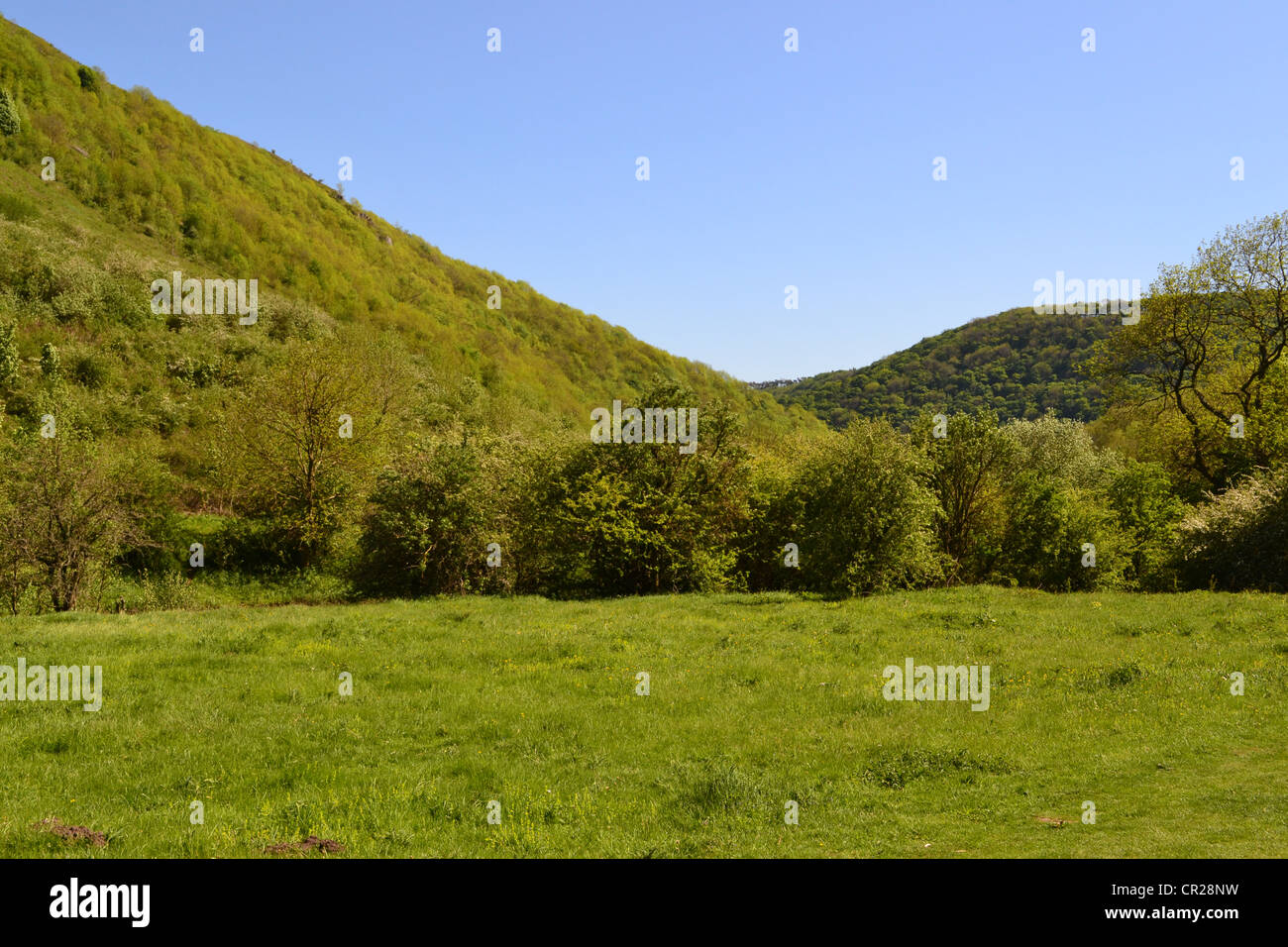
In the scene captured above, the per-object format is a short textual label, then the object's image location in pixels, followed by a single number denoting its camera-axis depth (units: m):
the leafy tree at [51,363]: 45.91
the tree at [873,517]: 31.11
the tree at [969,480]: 37.94
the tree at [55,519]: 25.98
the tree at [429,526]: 34.19
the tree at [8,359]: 43.38
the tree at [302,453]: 38.75
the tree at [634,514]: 35.88
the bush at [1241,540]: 28.62
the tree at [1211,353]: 37.09
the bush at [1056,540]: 34.38
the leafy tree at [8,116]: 66.31
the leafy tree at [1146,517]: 33.59
